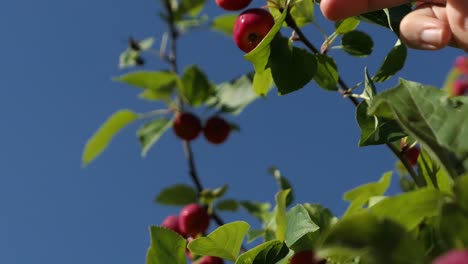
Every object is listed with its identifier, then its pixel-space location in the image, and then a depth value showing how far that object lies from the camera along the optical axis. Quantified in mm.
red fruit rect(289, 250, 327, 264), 536
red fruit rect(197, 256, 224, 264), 661
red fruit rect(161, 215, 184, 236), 790
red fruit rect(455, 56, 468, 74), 969
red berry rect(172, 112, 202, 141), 877
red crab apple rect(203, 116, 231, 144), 894
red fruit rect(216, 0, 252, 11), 658
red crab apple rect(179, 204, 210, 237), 778
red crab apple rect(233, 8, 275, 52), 649
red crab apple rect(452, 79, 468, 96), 943
